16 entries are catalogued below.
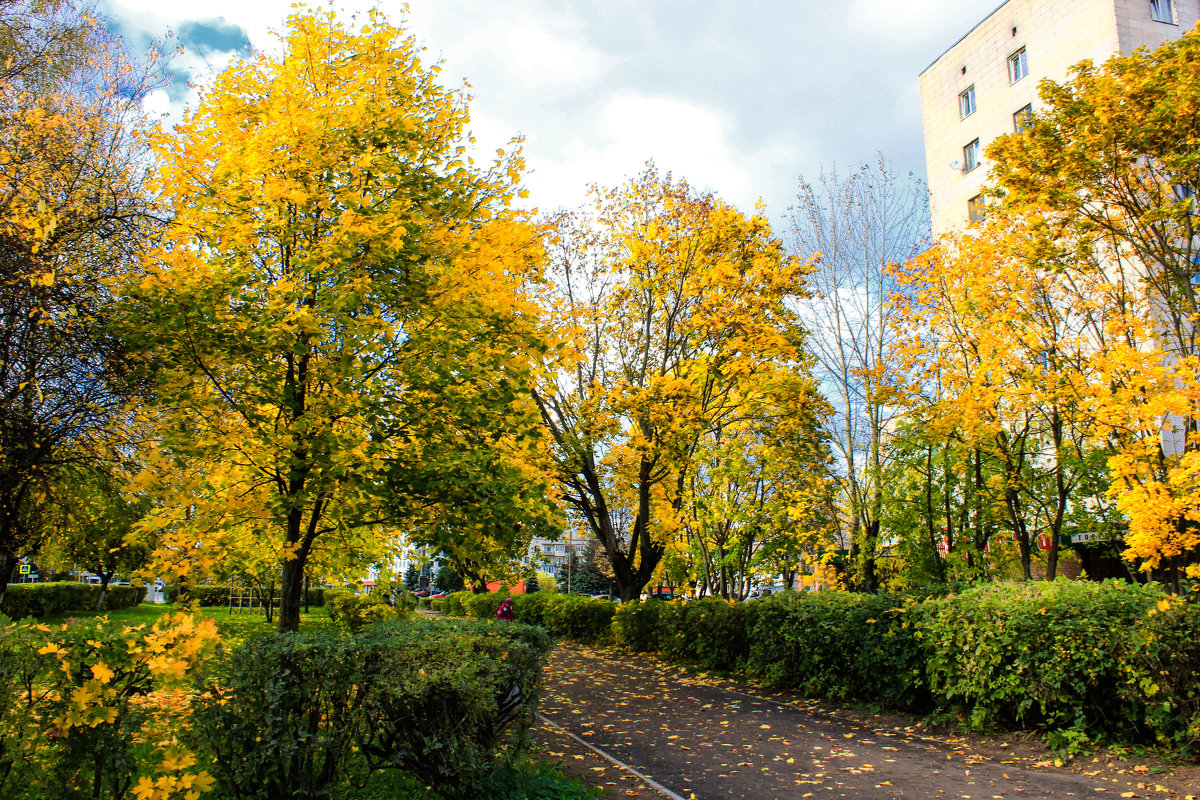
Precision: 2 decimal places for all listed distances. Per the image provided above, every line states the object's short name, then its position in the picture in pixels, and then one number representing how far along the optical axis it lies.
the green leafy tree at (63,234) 6.67
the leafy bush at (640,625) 16.08
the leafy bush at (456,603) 31.66
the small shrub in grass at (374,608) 8.58
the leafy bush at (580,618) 19.23
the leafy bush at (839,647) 8.68
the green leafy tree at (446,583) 49.94
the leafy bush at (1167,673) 5.95
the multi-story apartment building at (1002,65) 20.28
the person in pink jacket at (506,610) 19.08
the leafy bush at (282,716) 4.09
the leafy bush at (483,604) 27.20
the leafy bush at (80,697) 3.35
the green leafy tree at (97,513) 8.25
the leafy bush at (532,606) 23.25
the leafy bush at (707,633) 12.78
